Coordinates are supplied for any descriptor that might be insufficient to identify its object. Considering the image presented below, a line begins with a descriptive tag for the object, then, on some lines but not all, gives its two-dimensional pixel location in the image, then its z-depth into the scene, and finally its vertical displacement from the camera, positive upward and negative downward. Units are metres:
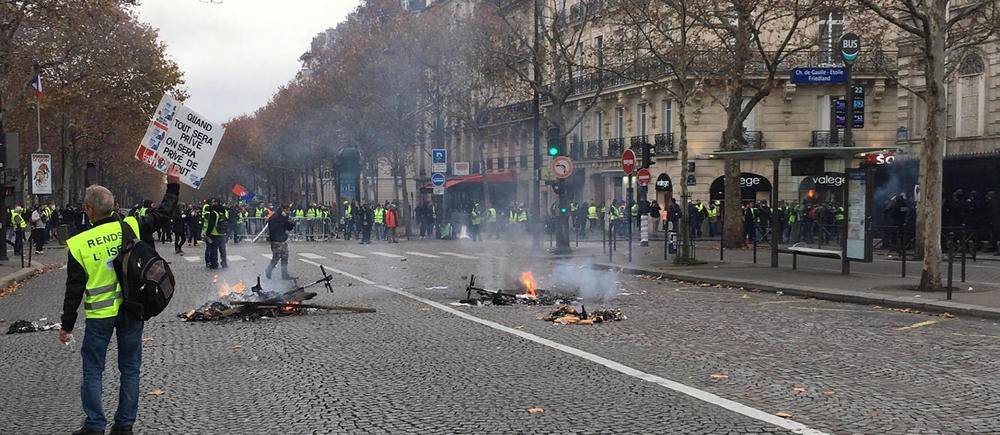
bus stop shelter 17.05 +1.12
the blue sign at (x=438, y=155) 37.78 +2.27
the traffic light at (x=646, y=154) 21.34 +1.33
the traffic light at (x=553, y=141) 25.06 +1.91
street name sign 17.36 +2.58
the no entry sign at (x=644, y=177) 22.56 +0.85
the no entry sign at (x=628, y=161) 22.39 +1.22
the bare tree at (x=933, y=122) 14.45 +1.45
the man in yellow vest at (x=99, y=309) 5.79 -0.62
